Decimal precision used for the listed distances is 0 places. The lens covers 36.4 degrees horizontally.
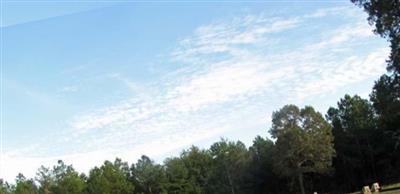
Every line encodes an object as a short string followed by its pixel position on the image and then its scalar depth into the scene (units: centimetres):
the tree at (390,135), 8962
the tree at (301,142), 8800
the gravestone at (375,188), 6180
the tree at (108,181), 11688
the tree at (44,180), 12631
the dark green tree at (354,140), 9538
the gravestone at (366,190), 5798
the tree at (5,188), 13062
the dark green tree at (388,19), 2867
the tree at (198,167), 12474
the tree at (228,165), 11331
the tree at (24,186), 12612
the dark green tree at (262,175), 10649
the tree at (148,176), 12481
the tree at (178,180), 12381
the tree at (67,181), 12006
